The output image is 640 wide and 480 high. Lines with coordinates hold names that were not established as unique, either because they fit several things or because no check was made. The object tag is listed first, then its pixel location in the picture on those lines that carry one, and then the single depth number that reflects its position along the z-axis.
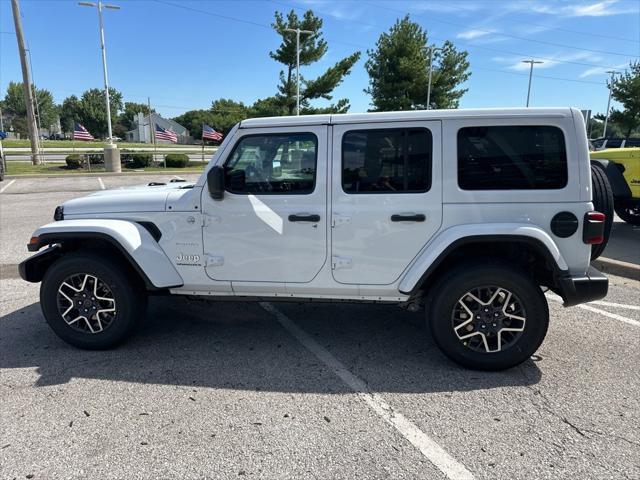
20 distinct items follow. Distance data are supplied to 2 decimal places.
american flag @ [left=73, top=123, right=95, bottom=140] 26.41
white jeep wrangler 3.36
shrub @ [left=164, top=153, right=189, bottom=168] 26.34
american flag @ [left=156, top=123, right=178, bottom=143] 27.53
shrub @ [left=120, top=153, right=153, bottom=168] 26.38
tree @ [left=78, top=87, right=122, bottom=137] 84.00
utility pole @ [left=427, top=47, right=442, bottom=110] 32.50
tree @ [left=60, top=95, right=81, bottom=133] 100.59
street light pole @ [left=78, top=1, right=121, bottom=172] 23.01
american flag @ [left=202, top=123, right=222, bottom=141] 25.11
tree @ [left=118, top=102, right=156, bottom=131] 114.81
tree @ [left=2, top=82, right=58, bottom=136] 93.38
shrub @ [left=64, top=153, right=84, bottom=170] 23.67
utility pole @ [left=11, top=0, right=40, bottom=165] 23.41
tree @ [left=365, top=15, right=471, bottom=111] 33.44
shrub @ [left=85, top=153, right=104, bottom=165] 26.23
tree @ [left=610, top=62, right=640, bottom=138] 31.16
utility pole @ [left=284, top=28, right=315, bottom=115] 30.65
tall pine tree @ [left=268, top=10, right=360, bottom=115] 33.19
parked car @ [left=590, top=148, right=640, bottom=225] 7.27
